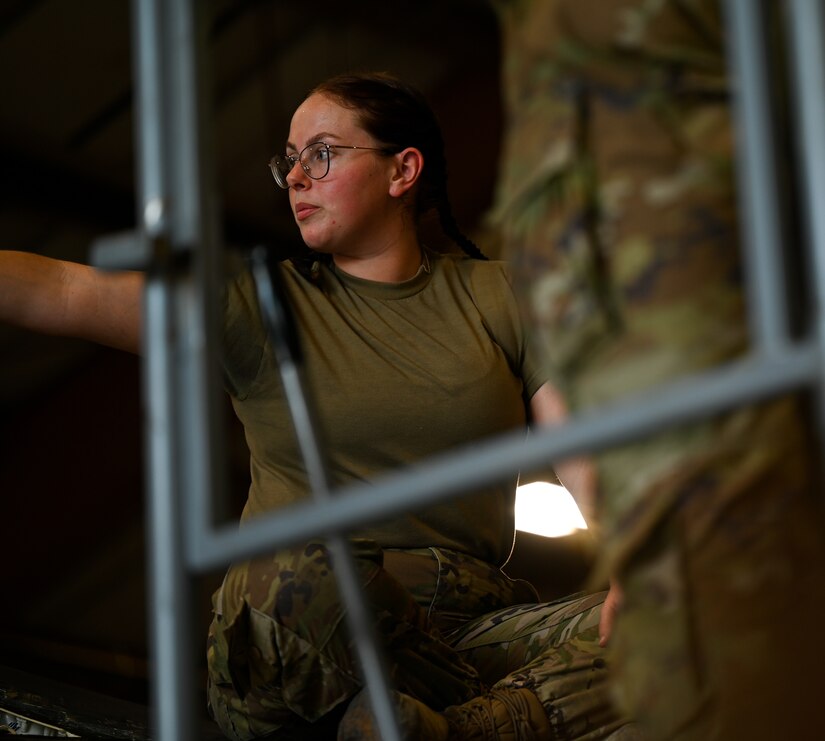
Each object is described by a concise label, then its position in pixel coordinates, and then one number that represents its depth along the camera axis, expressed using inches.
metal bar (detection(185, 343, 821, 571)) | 89.4
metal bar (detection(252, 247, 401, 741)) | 118.8
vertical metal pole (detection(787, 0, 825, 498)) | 89.9
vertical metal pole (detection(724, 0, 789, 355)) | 91.0
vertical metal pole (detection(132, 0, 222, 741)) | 114.4
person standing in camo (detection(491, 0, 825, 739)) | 107.5
